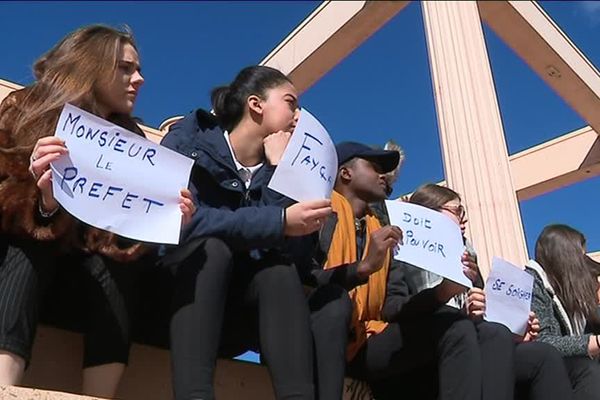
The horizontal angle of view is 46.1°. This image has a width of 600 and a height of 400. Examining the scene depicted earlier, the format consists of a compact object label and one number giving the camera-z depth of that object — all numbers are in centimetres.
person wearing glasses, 209
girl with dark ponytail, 156
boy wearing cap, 208
